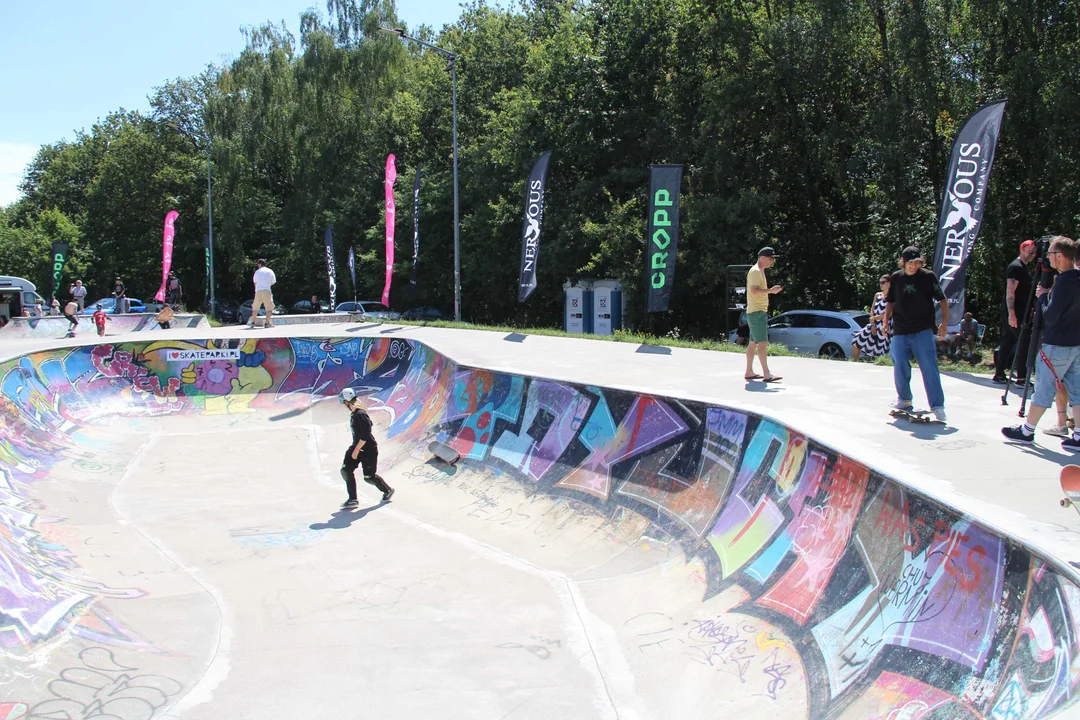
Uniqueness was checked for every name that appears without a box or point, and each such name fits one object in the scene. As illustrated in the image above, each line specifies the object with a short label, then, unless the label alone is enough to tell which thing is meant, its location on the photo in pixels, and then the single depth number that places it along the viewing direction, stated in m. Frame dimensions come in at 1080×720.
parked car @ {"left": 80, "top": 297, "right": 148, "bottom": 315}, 36.21
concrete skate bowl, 4.21
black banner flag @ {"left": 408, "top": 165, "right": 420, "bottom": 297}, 28.14
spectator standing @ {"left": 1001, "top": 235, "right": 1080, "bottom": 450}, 5.96
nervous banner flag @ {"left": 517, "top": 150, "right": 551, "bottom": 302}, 19.98
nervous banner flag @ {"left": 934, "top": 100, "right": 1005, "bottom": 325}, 11.15
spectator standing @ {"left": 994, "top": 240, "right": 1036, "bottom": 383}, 8.09
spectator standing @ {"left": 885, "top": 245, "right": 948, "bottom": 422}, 7.06
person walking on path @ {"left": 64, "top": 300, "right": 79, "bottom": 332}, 20.75
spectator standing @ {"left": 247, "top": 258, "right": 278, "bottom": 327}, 19.28
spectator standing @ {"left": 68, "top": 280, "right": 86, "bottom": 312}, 24.56
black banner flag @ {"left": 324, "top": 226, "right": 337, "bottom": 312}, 28.03
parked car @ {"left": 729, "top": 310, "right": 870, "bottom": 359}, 17.53
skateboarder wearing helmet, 10.12
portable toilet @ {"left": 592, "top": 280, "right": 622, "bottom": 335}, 24.94
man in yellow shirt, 9.12
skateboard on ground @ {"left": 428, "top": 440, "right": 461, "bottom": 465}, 11.83
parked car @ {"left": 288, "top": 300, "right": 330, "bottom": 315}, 37.69
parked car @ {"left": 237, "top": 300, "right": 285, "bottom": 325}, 39.40
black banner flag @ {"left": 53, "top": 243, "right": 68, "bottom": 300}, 28.23
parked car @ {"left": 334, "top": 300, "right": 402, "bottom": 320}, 31.34
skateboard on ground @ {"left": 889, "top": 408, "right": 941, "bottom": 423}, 7.30
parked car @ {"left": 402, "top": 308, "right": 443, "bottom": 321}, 31.18
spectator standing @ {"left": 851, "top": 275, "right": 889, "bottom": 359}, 13.95
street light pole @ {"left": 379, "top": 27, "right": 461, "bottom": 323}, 23.73
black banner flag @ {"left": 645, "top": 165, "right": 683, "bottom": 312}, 15.30
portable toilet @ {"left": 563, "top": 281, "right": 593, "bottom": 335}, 25.64
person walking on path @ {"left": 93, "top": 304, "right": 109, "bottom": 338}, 20.69
